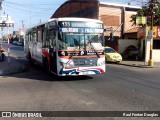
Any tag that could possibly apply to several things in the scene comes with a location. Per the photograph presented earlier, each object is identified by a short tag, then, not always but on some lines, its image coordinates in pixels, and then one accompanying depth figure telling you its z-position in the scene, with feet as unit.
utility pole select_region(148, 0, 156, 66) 44.15
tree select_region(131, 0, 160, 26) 65.03
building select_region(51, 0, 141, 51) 86.21
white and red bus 25.23
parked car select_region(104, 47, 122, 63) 49.40
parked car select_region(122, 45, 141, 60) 56.55
